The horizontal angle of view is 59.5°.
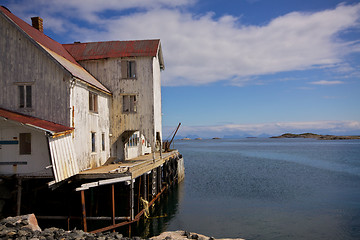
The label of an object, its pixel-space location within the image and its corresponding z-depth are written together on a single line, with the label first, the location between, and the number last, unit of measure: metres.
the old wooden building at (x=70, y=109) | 16.88
